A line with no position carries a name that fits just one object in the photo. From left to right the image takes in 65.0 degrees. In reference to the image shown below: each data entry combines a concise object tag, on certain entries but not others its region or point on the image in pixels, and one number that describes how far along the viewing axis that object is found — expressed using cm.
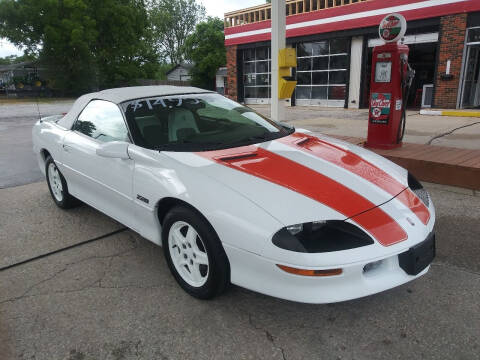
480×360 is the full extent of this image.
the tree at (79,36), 3384
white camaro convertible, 199
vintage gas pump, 563
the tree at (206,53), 3530
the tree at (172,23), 5847
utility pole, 718
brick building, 1267
